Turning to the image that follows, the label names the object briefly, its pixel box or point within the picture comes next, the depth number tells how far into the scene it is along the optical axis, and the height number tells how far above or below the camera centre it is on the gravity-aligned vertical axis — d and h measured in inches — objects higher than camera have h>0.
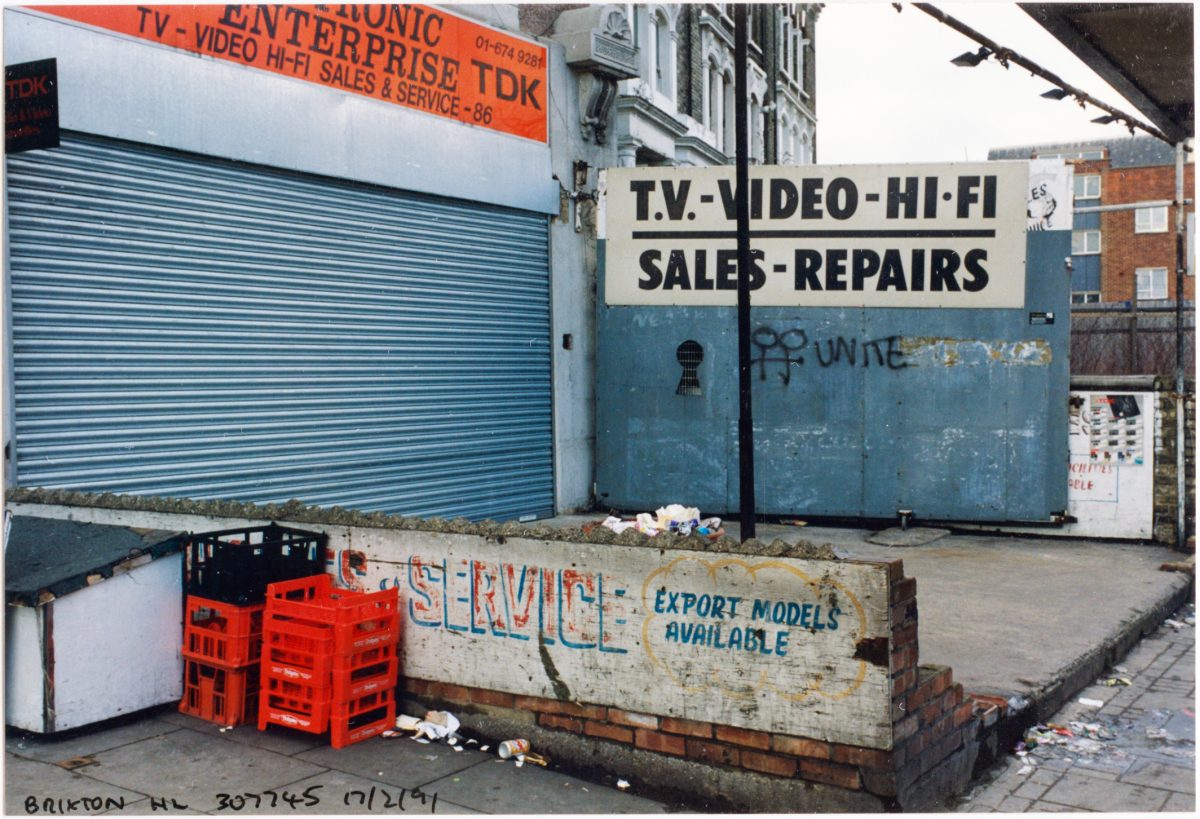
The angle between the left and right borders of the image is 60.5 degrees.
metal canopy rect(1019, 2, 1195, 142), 268.4 +97.4
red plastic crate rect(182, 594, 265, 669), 214.5 -52.6
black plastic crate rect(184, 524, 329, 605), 218.5 -38.5
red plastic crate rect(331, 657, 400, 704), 203.5 -60.3
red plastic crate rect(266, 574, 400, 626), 203.3 -45.1
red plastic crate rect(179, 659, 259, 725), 216.1 -66.0
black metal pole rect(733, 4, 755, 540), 330.0 +29.2
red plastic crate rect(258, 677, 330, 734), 202.4 -64.9
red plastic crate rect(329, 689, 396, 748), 203.5 -68.2
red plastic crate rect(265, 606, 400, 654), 201.5 -49.9
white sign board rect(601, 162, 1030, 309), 502.9 +74.0
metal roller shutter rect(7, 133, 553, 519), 332.5 +18.4
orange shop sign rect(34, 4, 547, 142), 365.7 +137.0
